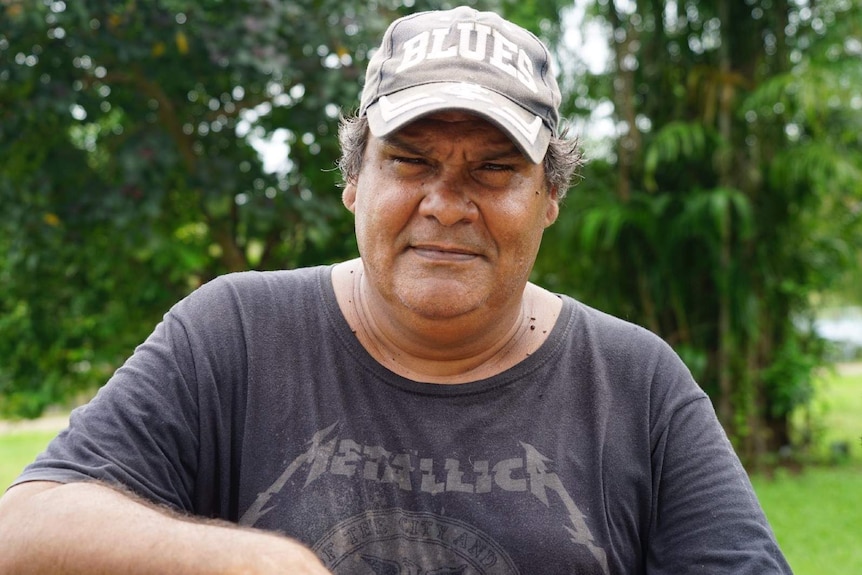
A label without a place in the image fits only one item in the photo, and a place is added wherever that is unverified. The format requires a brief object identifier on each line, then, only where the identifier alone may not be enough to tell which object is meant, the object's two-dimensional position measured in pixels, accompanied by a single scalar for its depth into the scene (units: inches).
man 65.4
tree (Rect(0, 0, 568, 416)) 155.9
